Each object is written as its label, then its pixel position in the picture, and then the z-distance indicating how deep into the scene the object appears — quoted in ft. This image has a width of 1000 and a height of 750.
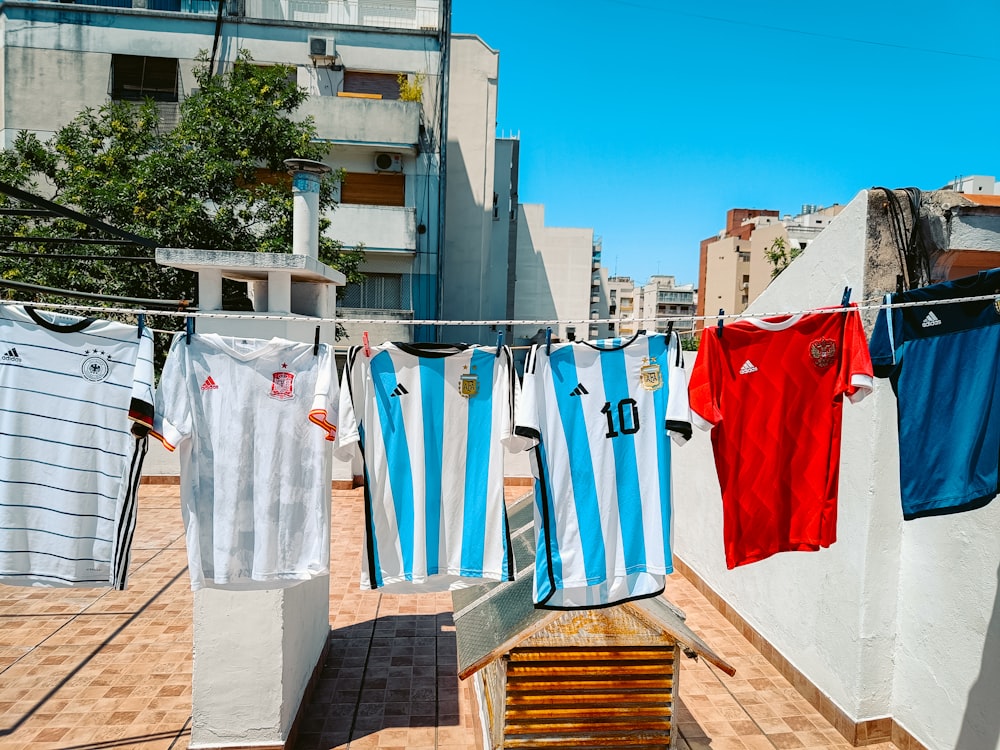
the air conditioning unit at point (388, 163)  59.21
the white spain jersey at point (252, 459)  11.76
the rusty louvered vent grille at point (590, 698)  12.76
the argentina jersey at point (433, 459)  12.09
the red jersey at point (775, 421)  11.67
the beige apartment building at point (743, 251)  140.46
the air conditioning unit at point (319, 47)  57.11
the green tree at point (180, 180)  36.88
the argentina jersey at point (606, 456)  12.02
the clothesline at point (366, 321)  9.40
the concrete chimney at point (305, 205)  16.03
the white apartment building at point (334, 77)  55.06
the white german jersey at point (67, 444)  11.22
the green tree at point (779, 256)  78.84
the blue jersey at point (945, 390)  9.77
